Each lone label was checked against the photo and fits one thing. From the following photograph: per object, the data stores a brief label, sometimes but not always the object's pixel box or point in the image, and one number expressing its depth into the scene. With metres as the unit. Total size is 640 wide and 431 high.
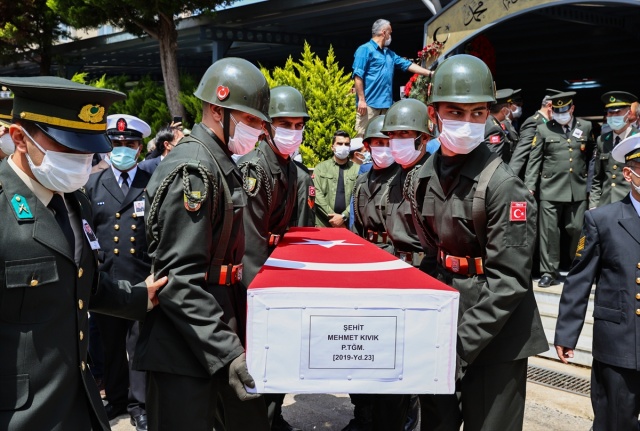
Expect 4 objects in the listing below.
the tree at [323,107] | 10.30
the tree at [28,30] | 19.67
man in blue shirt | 8.89
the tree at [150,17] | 14.56
